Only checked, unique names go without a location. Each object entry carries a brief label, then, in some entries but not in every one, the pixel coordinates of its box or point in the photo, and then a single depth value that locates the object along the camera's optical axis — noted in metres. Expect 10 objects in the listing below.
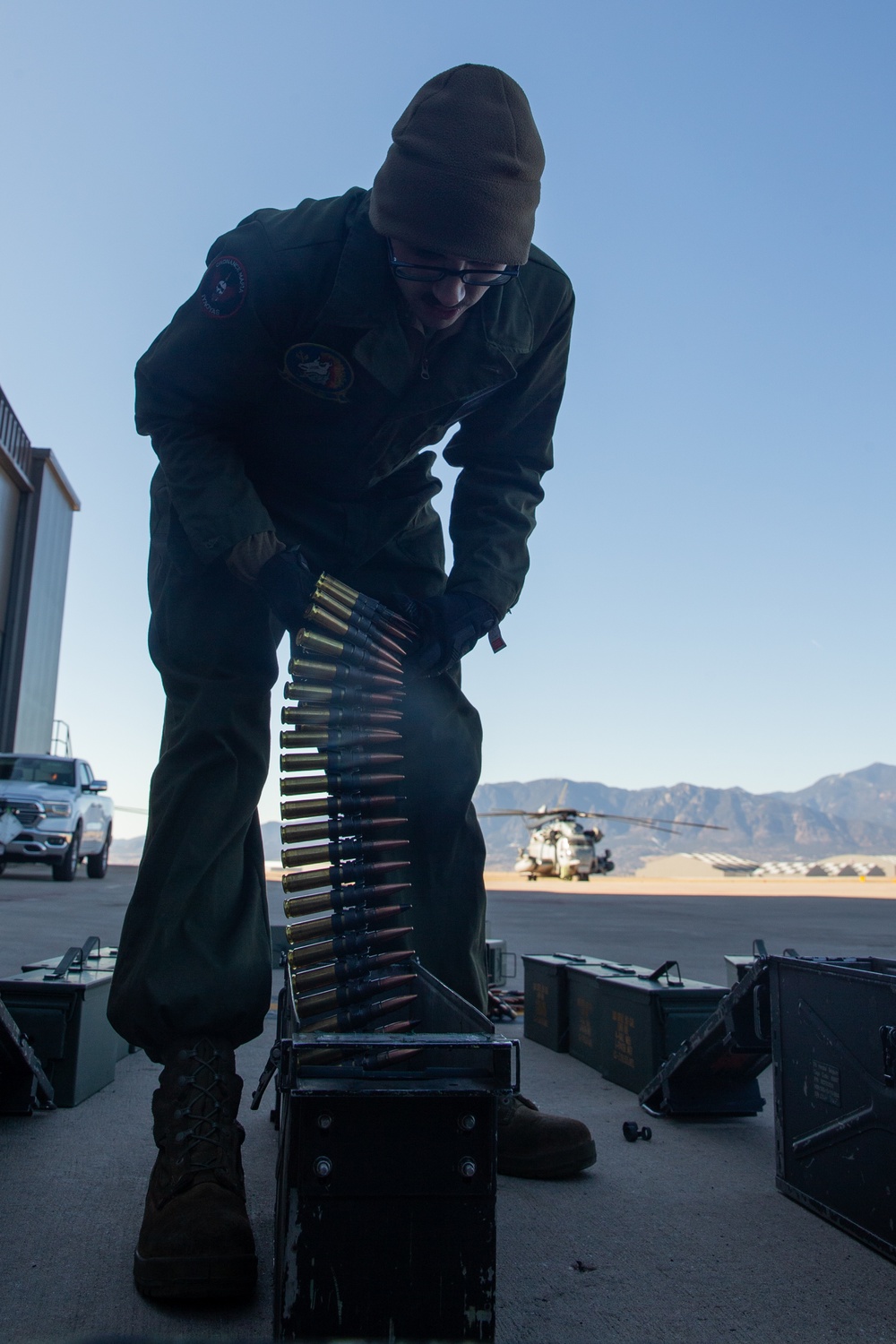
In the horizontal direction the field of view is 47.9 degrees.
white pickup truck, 14.33
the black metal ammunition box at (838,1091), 1.97
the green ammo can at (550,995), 4.11
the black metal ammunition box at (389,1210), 1.34
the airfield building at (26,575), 25.88
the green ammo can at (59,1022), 2.91
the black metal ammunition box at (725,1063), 2.51
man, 2.09
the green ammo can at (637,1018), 3.22
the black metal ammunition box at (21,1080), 2.69
